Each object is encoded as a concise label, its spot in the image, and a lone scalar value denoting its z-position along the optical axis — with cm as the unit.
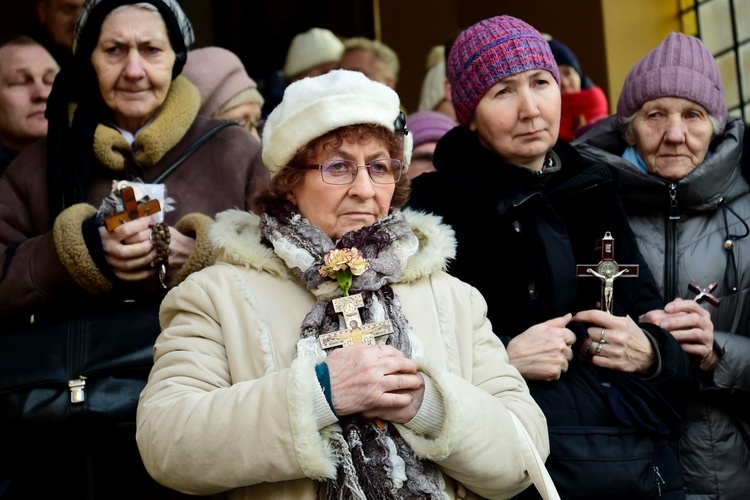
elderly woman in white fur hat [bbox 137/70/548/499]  541
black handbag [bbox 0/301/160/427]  668
